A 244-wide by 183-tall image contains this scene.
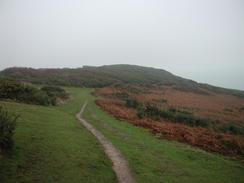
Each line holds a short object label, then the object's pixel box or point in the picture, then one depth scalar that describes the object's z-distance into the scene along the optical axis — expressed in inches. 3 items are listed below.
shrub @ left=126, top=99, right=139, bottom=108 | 1524.4
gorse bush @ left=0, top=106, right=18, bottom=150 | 434.9
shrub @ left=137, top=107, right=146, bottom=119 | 1156.7
